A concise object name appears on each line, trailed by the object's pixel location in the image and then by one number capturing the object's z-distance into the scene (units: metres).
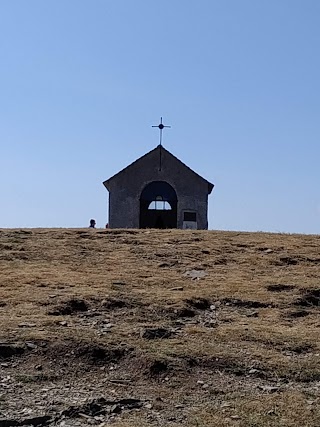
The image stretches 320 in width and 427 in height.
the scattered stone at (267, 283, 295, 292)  11.83
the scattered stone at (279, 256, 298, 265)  14.40
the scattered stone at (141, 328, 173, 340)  8.47
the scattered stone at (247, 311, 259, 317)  10.08
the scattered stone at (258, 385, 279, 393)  6.80
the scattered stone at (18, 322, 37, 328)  8.59
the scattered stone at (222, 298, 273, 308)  10.65
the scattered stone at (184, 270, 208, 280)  12.83
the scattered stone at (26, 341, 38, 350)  7.76
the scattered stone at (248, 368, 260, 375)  7.34
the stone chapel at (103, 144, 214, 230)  26.36
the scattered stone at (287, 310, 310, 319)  10.23
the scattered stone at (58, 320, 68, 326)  8.80
